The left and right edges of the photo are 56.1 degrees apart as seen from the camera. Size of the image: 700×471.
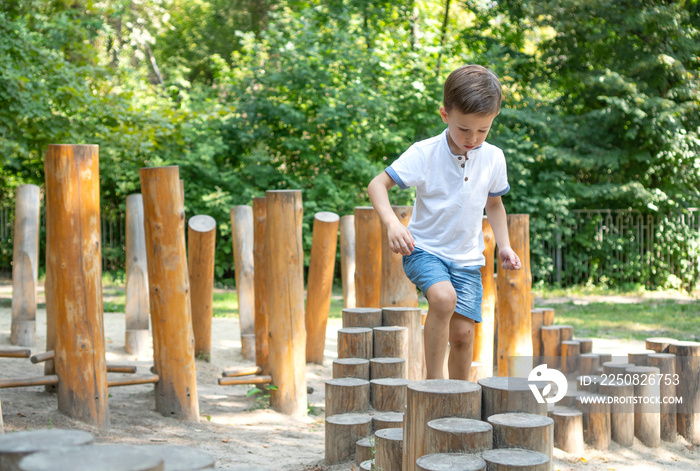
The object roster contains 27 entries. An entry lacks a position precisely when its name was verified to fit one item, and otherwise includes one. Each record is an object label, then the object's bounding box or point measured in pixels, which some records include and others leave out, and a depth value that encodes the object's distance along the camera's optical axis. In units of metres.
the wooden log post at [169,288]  4.16
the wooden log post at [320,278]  5.91
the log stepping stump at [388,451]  2.79
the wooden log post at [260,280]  5.21
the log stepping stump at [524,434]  2.36
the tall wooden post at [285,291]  4.55
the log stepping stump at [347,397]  3.51
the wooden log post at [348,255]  7.12
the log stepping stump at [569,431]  3.77
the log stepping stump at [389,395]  3.51
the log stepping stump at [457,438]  2.28
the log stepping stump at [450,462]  2.13
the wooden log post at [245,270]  6.20
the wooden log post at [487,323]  4.64
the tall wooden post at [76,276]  3.75
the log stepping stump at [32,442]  1.38
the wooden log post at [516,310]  4.65
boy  3.07
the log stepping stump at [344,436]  3.30
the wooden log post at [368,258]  4.95
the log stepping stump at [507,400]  2.51
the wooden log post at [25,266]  6.21
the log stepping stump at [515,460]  2.20
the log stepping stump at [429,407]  2.39
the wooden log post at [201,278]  5.68
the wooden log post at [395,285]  4.44
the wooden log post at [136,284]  6.05
